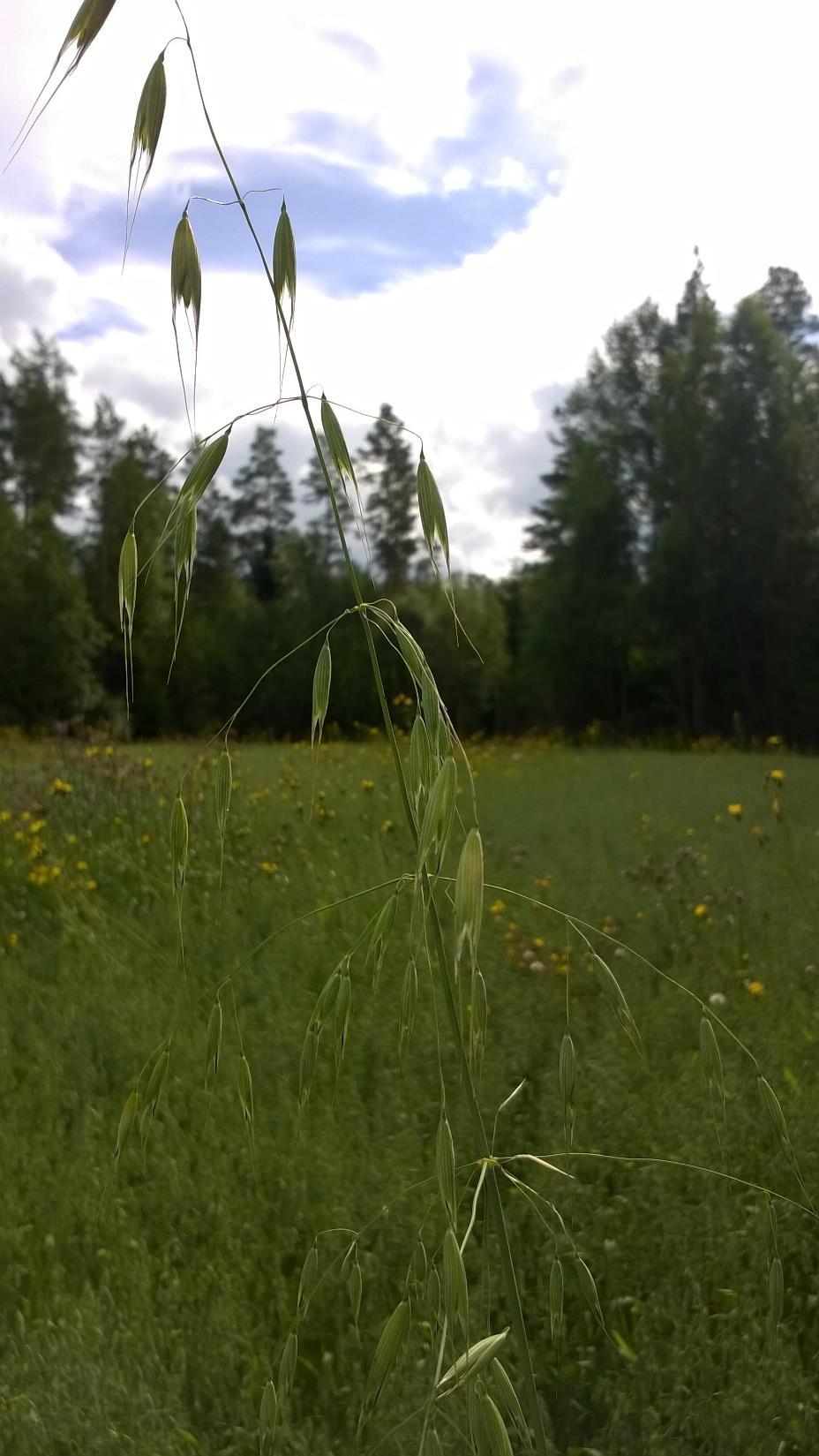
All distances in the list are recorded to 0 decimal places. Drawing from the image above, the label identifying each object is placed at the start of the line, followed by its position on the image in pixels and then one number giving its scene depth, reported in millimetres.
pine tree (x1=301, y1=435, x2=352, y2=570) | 19564
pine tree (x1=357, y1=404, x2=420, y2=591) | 16344
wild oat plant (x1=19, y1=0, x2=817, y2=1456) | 729
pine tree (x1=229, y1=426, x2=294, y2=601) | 24470
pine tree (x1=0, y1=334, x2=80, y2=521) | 22594
